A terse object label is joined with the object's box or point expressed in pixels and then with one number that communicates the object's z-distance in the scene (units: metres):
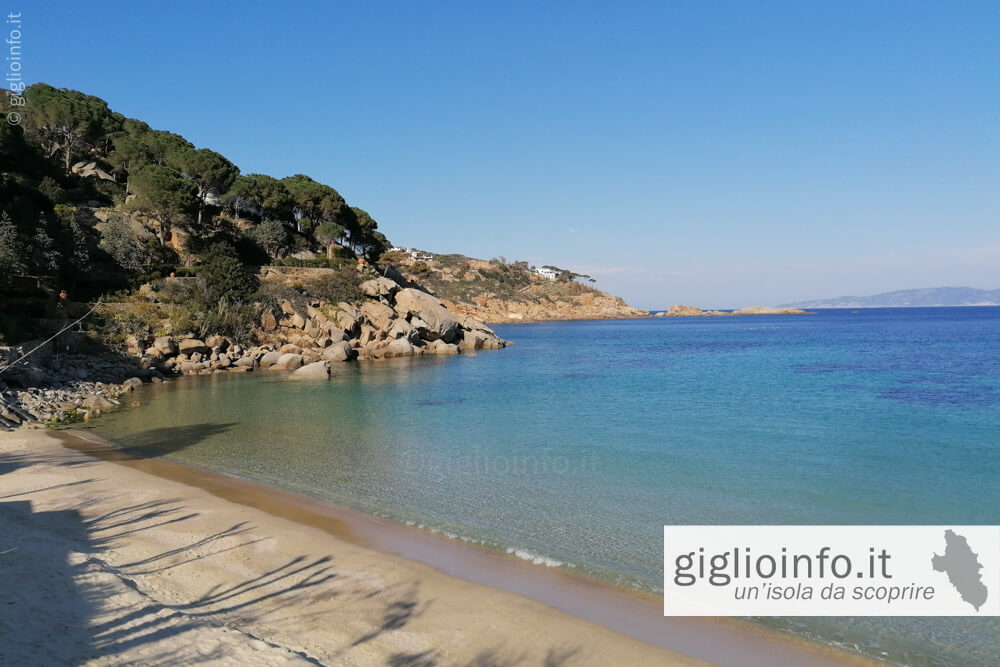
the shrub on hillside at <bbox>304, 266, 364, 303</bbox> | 46.81
